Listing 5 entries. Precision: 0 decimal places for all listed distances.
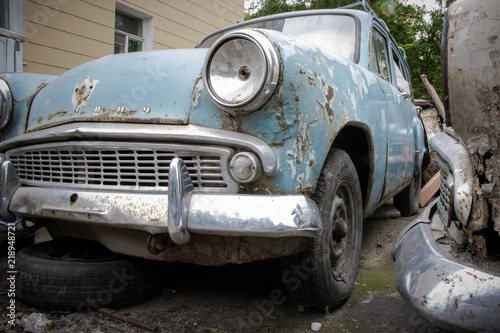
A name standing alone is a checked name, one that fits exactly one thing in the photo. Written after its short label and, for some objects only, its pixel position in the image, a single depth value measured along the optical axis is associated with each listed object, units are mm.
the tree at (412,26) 15624
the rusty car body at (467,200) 1146
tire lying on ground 1945
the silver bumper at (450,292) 1106
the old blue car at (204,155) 1602
